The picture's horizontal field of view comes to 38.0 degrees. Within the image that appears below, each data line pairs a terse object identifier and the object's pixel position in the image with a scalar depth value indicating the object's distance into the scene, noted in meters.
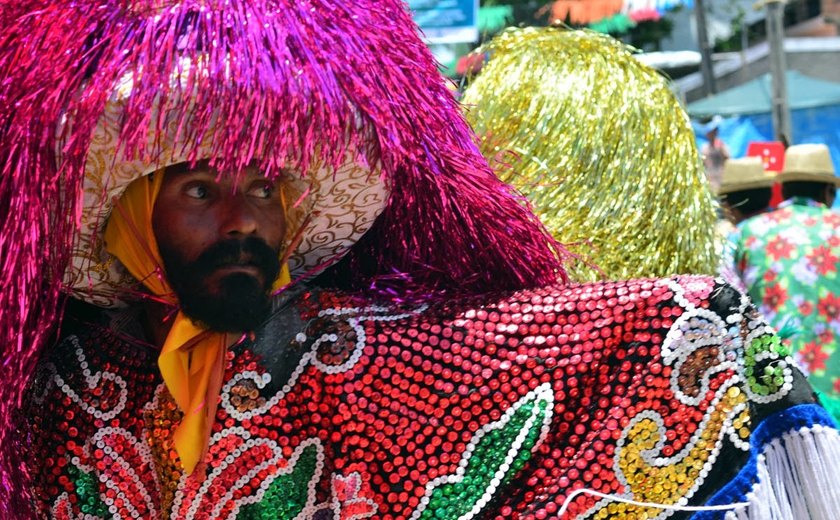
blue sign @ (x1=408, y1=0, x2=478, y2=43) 7.48
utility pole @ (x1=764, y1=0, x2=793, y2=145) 9.60
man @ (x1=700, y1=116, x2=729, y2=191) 8.67
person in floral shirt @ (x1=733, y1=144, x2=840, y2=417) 4.69
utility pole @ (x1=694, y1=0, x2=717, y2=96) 15.69
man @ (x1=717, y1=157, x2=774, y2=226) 5.62
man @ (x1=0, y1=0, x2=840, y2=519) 1.89
